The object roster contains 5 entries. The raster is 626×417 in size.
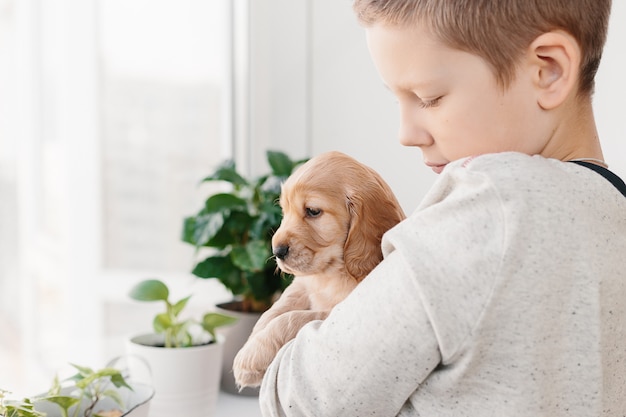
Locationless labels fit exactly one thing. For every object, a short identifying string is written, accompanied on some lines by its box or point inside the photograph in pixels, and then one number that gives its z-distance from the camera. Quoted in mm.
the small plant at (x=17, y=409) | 927
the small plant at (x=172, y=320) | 1241
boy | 513
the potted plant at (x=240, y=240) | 1372
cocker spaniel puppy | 718
